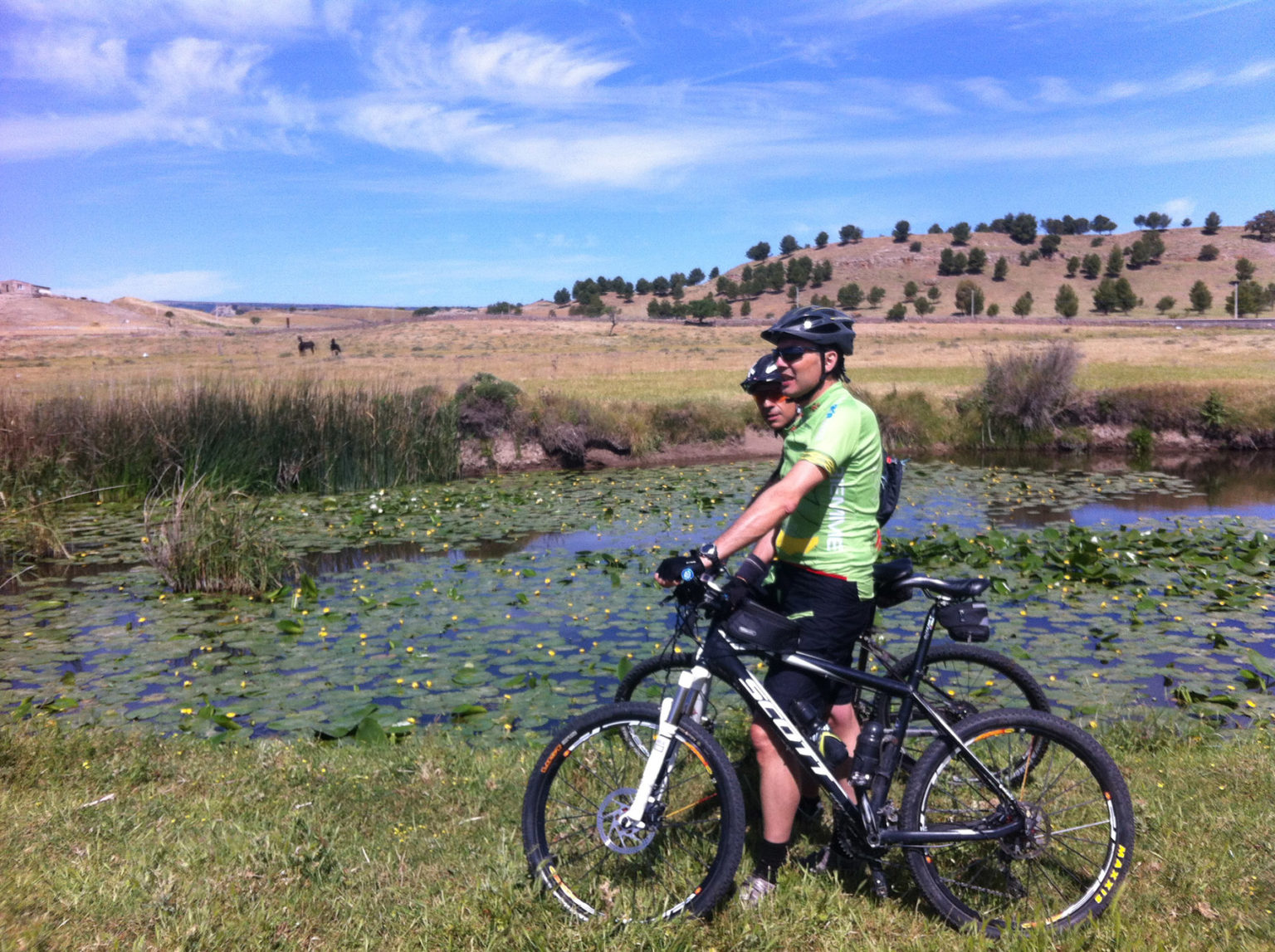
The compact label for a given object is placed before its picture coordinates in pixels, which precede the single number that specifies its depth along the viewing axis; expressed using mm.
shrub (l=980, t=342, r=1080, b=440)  22422
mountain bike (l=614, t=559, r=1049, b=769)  3766
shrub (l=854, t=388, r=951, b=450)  22734
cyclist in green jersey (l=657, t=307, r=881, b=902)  3461
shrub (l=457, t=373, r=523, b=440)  20375
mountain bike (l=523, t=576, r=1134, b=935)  3270
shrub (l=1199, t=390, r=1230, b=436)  21922
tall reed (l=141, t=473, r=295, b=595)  10000
